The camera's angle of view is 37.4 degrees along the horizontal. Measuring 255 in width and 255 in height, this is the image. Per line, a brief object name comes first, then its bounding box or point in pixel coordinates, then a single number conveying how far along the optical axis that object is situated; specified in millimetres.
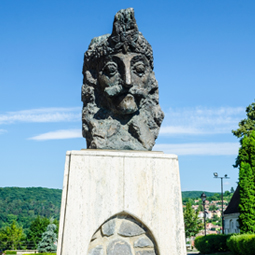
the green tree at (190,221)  37688
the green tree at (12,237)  42075
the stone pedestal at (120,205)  4730
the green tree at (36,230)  40688
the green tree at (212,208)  128988
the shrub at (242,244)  17922
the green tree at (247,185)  19828
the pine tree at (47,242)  26300
